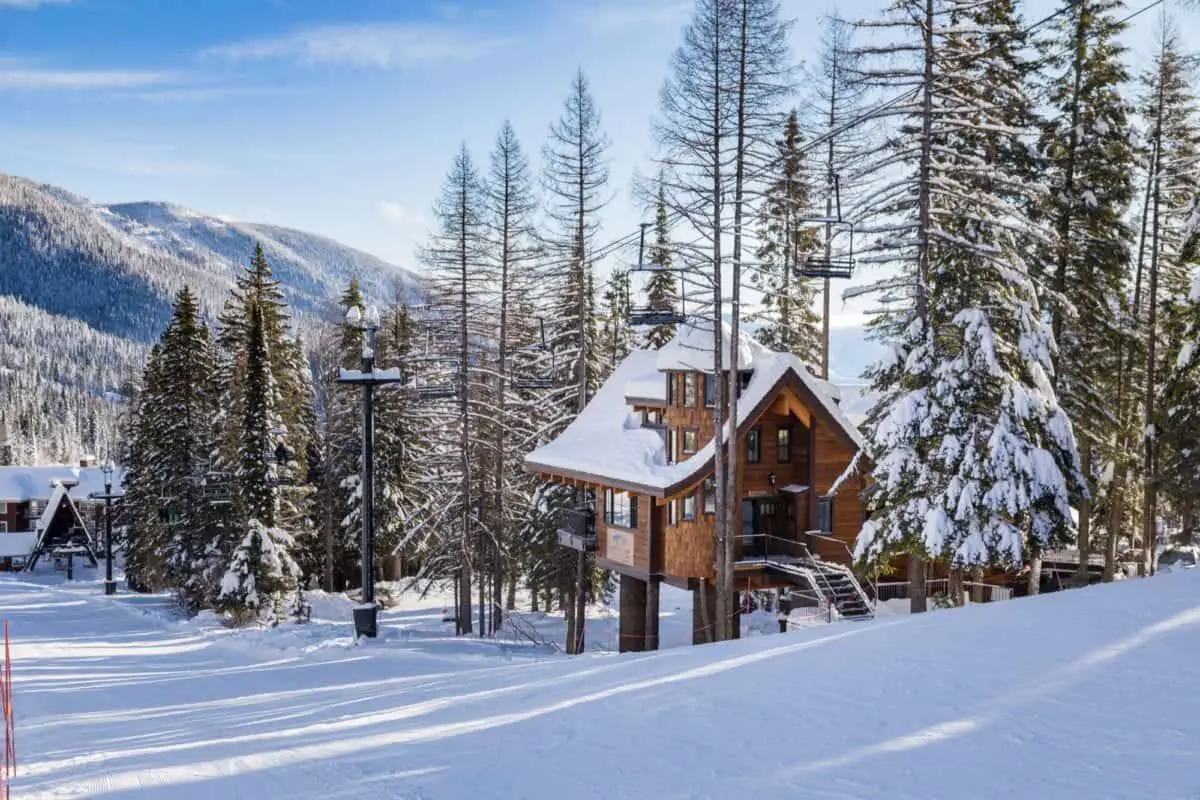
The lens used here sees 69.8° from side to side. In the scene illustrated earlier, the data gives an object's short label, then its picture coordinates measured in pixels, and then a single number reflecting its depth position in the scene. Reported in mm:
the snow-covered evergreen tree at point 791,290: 29562
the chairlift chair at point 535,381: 28453
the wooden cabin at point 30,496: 75562
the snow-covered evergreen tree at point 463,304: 28891
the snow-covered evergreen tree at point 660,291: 34622
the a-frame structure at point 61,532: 64688
